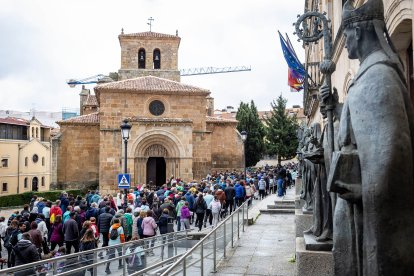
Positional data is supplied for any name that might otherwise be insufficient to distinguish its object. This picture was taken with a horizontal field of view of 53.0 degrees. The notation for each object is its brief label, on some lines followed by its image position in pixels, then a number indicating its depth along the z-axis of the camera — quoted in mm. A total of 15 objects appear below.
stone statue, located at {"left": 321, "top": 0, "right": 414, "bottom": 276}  2152
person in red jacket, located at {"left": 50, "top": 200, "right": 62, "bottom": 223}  12156
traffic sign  13469
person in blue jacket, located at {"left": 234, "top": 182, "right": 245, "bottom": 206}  16891
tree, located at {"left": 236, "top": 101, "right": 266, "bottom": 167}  43844
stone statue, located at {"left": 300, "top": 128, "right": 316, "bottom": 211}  6247
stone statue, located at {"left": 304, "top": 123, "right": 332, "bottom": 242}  4516
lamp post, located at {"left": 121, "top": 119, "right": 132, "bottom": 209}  14109
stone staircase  14648
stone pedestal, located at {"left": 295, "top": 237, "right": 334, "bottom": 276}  4336
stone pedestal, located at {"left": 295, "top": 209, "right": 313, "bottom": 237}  6660
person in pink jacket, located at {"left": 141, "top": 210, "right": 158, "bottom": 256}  10500
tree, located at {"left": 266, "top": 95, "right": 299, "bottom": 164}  43969
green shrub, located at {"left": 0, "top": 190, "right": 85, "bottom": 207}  27141
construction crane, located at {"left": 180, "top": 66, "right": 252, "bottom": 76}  98638
